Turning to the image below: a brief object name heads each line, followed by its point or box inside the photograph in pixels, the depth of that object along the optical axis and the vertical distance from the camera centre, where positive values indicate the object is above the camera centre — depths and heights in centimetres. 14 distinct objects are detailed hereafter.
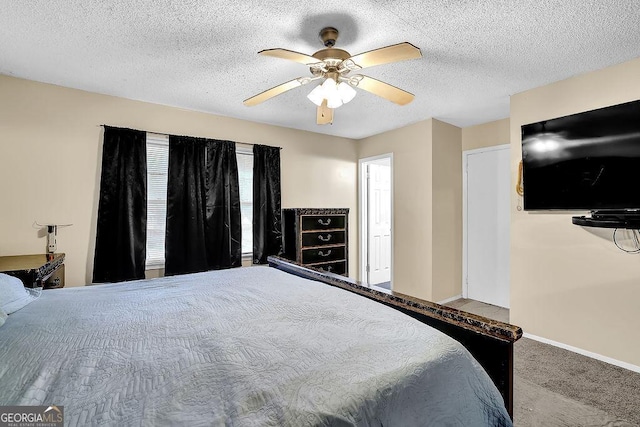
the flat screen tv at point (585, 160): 239 +54
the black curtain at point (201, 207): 342 +18
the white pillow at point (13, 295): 145 -38
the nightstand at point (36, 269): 211 -34
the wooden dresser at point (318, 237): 399 -21
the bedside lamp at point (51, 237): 277 -13
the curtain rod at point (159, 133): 330 +101
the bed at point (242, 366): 81 -48
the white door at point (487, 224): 394 -3
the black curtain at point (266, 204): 399 +25
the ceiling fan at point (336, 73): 174 +98
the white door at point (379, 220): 516 +4
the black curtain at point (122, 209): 303 +14
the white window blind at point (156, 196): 336 +30
